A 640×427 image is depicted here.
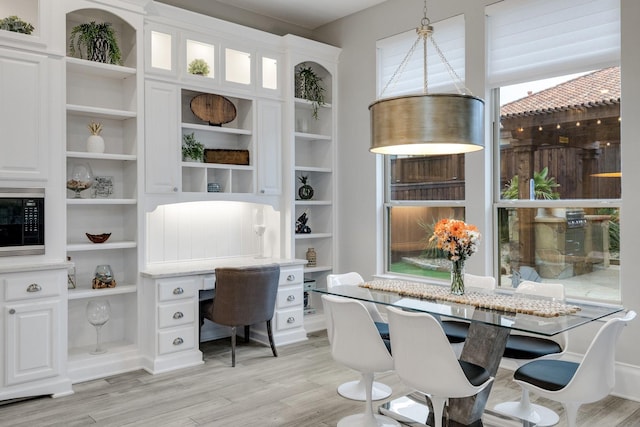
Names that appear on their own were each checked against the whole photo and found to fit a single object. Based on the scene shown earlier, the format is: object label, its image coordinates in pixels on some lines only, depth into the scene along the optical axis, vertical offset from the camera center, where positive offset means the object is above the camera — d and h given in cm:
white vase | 416 +58
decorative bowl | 418 -17
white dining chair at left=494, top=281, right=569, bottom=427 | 308 -80
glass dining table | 258 -52
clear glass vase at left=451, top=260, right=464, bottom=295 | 322 -39
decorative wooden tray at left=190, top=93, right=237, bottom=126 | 482 +102
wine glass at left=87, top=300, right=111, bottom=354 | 407 -77
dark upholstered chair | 420 -66
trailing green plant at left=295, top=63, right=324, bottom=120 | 555 +138
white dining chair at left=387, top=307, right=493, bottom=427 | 243 -71
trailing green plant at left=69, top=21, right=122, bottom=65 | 414 +141
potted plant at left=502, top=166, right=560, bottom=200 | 416 +24
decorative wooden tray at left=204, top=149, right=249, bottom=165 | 486 +57
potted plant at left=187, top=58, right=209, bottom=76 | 467 +135
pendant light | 268 +50
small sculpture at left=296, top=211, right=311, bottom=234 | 562 -10
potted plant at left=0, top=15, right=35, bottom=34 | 364 +136
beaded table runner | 275 -49
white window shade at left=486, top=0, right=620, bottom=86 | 383 +139
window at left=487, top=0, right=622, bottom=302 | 387 +57
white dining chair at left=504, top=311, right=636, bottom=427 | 237 -80
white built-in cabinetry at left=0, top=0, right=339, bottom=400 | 362 +45
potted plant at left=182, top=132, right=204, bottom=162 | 475 +62
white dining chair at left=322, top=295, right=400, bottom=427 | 283 -71
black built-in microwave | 357 -3
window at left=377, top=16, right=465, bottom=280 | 480 +34
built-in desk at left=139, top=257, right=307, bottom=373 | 415 -79
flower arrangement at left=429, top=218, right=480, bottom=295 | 315 -17
